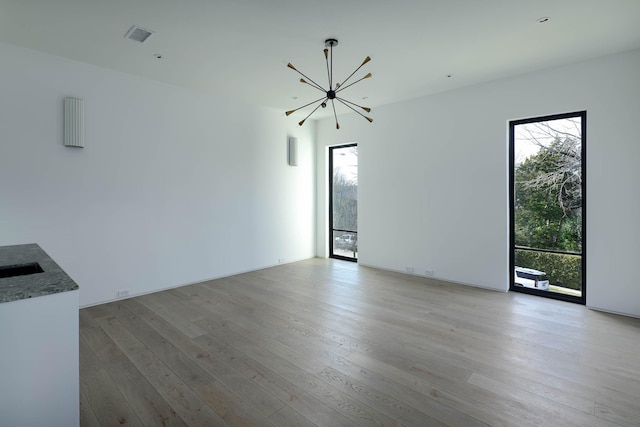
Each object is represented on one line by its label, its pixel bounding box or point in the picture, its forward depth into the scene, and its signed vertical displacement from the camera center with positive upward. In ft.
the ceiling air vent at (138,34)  10.17 +5.74
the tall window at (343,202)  21.58 +0.56
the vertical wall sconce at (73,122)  12.29 +3.40
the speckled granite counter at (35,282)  4.33 -1.08
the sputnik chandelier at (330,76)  10.98 +5.77
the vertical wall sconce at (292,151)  20.93 +3.84
